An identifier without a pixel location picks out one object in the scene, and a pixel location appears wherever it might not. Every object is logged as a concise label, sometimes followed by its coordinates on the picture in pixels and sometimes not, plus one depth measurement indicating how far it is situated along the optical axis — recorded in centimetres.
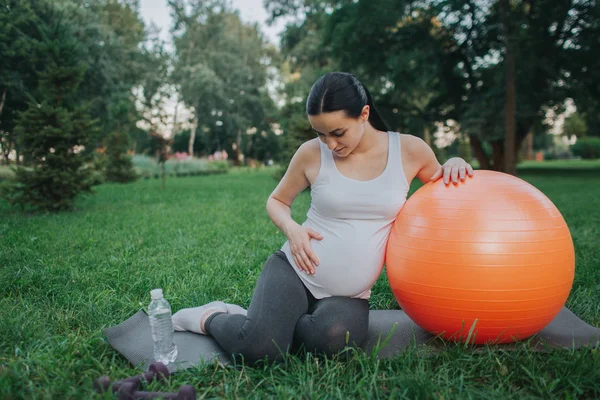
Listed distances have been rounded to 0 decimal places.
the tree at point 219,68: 3177
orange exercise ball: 218
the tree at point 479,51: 1520
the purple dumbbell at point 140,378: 191
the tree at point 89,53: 853
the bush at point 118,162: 1630
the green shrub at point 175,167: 2044
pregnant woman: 225
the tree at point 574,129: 5122
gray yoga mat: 234
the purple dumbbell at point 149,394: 183
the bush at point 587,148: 4316
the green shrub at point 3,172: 1243
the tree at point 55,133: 779
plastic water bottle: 235
